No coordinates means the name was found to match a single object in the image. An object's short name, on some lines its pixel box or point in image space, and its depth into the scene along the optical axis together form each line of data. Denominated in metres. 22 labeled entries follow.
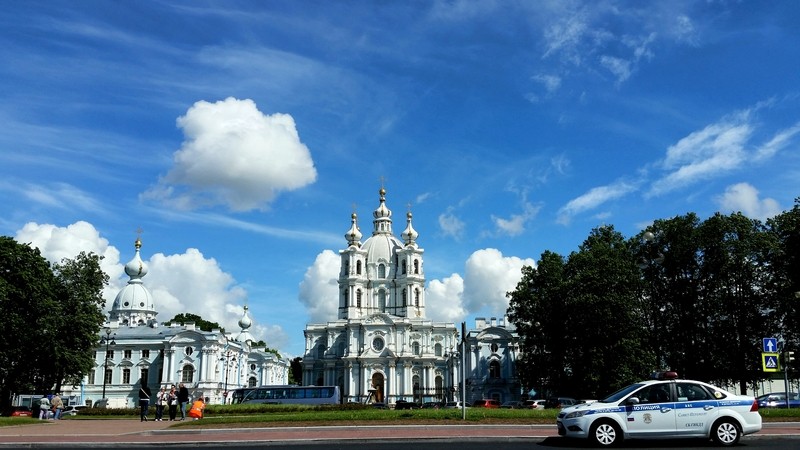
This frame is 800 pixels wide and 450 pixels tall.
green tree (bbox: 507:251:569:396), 49.69
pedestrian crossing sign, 24.78
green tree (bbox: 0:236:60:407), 45.59
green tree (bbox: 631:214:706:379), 48.06
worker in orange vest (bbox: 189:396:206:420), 28.07
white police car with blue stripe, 16.39
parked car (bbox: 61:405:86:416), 44.97
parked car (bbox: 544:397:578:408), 42.86
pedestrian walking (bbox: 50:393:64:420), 33.88
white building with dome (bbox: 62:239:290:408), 84.12
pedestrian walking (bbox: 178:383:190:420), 31.09
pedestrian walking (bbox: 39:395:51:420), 33.55
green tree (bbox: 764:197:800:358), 42.16
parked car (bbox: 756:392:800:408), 37.91
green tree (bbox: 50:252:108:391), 49.56
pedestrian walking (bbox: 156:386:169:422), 30.16
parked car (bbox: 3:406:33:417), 42.04
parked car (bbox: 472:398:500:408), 52.41
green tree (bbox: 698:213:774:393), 46.28
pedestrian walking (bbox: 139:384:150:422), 31.17
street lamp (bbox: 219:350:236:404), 84.89
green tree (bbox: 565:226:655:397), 46.31
